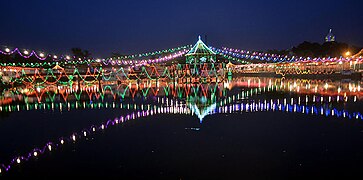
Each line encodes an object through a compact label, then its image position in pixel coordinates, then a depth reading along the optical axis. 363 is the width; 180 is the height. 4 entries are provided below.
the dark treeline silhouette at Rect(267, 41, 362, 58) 45.81
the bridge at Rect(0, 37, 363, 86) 25.81
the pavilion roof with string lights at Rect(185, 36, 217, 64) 45.31
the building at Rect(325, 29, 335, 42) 63.02
